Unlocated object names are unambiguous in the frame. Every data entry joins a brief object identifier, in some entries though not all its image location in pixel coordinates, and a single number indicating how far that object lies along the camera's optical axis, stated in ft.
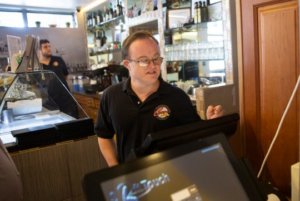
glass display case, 6.50
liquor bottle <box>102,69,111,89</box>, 14.99
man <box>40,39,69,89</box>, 14.46
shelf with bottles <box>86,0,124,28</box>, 15.19
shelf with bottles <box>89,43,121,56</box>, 16.07
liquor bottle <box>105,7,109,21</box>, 16.56
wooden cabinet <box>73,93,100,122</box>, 14.65
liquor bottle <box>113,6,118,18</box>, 15.43
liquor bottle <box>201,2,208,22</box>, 9.60
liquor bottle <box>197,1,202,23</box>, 9.75
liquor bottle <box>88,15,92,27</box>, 18.90
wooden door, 6.87
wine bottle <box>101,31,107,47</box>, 18.01
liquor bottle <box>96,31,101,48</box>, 18.33
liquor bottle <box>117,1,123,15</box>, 14.88
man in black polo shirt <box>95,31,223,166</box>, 4.57
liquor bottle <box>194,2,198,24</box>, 9.93
